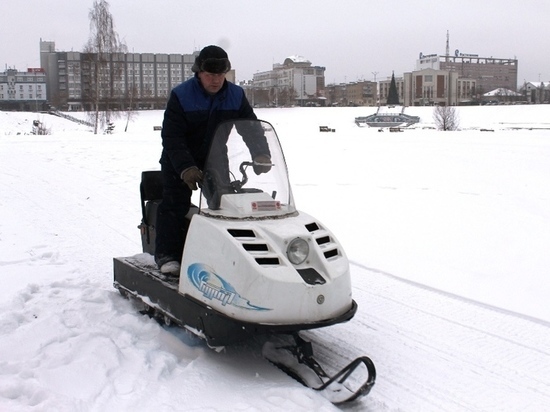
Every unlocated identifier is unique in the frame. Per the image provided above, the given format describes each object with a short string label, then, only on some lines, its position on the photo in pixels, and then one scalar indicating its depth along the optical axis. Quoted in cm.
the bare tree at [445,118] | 4394
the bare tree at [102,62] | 4166
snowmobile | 365
